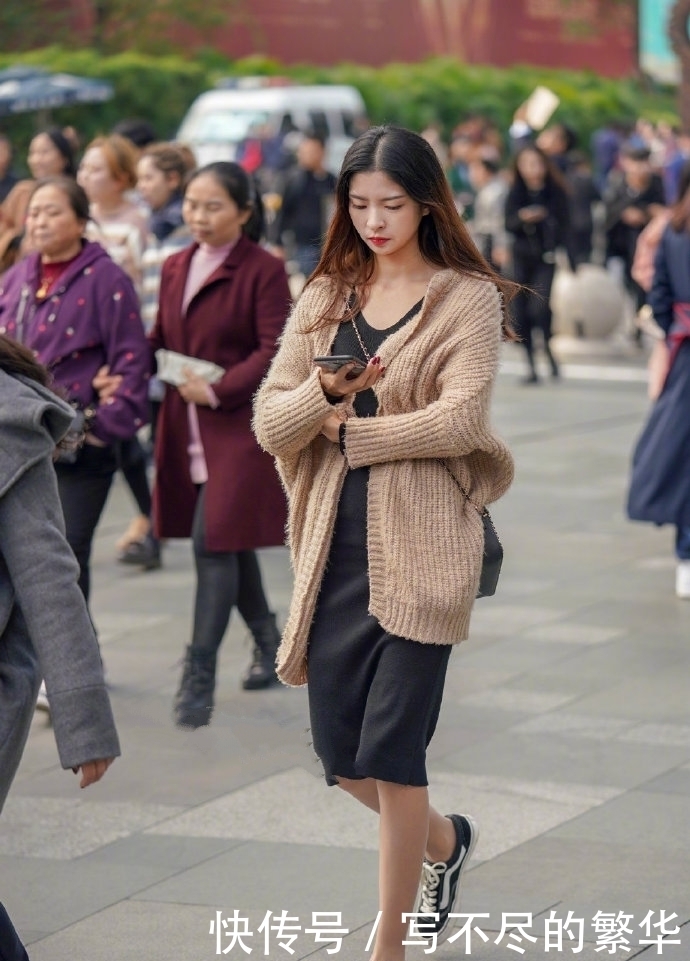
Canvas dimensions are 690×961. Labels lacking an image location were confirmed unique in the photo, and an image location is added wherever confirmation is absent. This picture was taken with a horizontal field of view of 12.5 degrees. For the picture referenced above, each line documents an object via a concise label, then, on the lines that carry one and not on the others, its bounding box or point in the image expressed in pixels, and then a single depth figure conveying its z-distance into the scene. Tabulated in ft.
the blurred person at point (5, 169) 74.15
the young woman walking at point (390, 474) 21.20
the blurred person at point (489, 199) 115.86
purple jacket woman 33.84
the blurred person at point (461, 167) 145.98
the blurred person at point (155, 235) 45.25
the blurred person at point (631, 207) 102.17
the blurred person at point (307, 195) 96.37
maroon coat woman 34.47
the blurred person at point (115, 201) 45.90
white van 153.25
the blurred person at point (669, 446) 42.92
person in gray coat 18.33
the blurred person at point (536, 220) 84.09
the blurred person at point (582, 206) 109.45
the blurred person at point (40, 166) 46.12
